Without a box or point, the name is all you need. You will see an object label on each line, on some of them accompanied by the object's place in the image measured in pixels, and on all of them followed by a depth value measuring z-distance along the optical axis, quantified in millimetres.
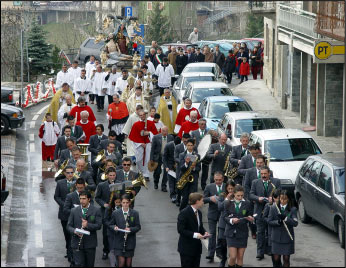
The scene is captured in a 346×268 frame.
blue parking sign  40028
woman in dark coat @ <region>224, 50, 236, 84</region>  42000
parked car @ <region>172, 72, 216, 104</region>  32625
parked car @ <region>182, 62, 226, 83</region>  37438
